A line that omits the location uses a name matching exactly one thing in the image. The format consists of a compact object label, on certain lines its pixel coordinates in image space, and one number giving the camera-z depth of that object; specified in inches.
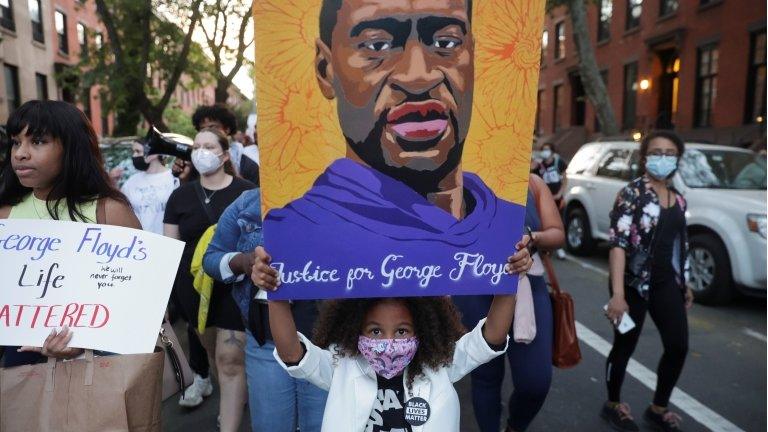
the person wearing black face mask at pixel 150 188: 176.4
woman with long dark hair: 80.5
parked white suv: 236.2
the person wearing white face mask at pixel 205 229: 116.3
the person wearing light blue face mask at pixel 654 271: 133.2
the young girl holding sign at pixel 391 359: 76.1
